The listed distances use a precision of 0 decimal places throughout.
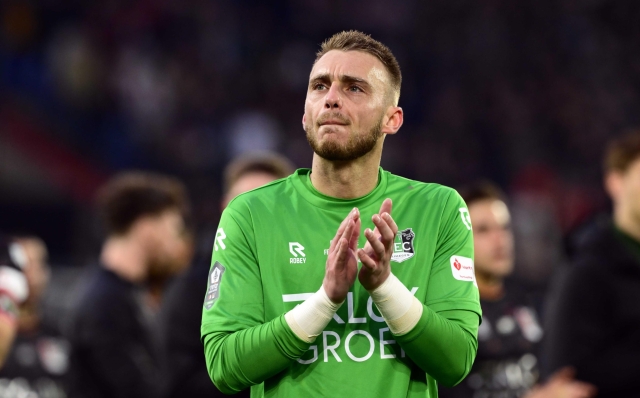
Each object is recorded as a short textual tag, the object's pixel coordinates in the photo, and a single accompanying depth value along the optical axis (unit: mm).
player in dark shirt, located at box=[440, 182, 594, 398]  11672
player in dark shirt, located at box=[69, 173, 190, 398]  11156
